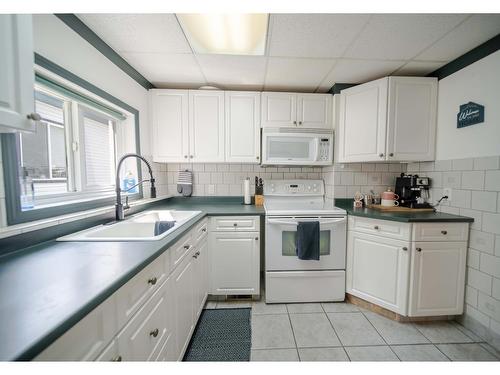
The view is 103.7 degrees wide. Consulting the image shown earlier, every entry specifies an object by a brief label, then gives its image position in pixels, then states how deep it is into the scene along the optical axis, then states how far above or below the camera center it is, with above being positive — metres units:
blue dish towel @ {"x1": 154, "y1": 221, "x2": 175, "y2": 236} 1.61 -0.41
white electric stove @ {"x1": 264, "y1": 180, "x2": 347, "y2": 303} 1.86 -0.80
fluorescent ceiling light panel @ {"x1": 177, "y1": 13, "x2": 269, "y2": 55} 1.25 +1.01
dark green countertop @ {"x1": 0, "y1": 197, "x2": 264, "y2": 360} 0.45 -0.36
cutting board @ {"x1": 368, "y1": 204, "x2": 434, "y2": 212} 1.87 -0.30
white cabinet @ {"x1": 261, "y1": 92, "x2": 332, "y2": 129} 2.18 +0.74
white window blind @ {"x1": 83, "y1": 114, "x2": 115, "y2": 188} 1.53 +0.20
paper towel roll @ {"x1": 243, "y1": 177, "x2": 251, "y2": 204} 2.33 -0.17
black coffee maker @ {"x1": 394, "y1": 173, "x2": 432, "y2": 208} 1.96 -0.13
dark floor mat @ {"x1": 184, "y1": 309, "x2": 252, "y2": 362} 1.36 -1.24
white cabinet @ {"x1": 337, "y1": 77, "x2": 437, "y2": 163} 1.87 +0.57
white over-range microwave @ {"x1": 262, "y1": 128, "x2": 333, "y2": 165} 2.14 +0.35
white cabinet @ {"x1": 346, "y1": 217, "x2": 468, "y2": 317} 1.60 -0.76
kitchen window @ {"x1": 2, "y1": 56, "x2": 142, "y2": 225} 0.99 +0.15
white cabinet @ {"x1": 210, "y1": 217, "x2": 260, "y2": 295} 1.89 -0.78
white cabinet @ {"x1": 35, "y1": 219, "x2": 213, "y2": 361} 0.57 -0.57
